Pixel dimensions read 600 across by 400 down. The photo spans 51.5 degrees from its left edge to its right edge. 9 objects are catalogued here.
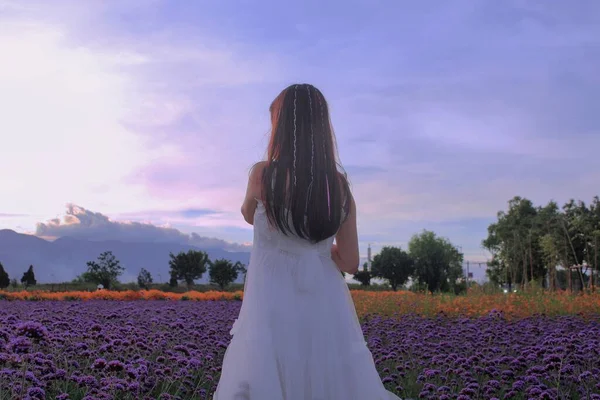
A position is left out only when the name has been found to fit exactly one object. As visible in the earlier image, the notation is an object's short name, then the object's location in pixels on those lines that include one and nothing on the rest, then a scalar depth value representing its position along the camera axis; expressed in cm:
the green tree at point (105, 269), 2818
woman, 329
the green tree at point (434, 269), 5306
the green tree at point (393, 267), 5356
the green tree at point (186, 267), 3241
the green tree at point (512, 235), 6131
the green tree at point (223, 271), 3183
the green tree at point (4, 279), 2708
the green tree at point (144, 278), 3000
